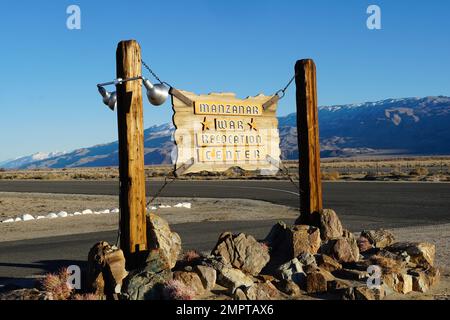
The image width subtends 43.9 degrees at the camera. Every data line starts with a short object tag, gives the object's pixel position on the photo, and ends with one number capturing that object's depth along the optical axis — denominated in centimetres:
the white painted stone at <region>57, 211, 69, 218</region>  2071
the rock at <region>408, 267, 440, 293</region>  775
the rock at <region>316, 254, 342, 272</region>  831
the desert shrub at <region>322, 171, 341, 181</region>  4806
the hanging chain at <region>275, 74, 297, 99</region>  1020
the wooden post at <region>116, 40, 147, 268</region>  780
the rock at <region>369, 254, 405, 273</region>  805
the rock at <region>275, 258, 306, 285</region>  768
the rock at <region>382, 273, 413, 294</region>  757
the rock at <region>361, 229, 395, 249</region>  1040
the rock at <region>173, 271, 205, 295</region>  705
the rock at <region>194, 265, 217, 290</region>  729
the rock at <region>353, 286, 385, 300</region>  685
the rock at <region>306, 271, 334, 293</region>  743
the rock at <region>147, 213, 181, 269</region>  854
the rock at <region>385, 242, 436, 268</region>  892
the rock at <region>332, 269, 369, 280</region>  795
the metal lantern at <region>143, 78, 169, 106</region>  790
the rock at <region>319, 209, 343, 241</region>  971
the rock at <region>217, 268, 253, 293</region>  733
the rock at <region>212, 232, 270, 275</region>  827
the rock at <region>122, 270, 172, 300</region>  671
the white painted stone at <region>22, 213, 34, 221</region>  2009
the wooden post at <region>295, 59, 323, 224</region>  999
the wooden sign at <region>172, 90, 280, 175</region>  916
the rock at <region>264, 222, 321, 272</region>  875
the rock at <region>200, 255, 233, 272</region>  764
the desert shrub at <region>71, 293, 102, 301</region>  656
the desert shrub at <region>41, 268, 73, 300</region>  674
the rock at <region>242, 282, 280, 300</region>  682
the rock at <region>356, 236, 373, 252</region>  1004
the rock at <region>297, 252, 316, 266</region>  820
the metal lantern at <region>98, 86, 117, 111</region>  794
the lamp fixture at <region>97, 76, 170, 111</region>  789
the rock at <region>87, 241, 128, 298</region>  693
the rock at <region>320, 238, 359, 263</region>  881
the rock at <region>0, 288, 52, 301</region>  623
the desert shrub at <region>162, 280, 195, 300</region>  657
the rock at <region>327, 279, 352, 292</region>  736
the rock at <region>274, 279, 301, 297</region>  731
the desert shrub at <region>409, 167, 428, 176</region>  5022
